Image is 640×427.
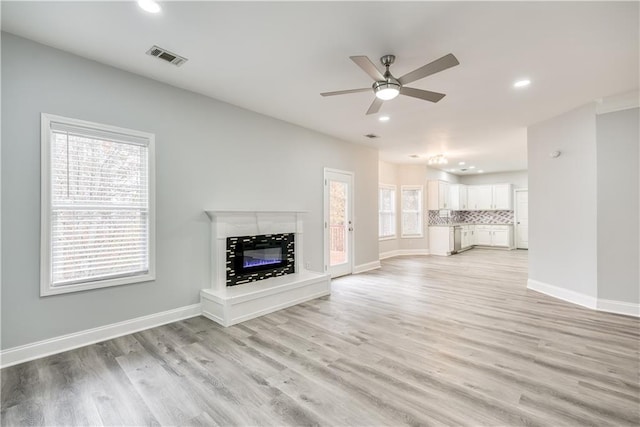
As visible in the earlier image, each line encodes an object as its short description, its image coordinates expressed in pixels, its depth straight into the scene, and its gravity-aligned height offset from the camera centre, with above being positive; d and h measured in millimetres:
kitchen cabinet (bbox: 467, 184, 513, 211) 10398 +565
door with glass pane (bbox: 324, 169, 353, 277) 5652 -169
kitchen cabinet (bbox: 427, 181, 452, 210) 9320 +563
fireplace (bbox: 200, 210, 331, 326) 3584 -796
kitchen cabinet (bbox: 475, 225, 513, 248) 10172 -841
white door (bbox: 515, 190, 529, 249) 10180 -284
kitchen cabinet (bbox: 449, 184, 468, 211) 10289 +575
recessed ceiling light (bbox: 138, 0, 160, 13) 2137 +1567
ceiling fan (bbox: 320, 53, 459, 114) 2266 +1169
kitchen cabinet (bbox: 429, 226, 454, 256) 9008 -867
